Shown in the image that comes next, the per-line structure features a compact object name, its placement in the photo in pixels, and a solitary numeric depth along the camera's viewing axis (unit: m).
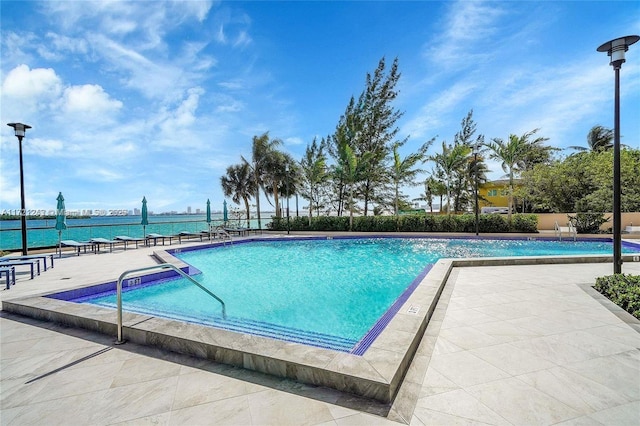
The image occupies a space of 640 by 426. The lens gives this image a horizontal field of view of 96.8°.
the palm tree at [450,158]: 17.12
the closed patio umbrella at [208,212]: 15.01
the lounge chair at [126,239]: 11.14
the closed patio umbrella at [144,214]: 11.61
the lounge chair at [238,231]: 16.12
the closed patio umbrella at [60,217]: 8.79
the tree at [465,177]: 21.02
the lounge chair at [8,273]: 5.46
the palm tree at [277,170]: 19.64
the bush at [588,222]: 13.30
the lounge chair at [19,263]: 5.75
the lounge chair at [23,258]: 6.49
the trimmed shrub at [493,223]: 14.57
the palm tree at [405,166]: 17.80
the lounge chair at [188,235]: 13.64
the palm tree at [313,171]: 19.39
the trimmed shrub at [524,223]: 14.11
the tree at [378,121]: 19.84
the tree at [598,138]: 24.09
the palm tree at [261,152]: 19.72
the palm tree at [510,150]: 15.09
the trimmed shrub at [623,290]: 3.71
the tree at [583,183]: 13.24
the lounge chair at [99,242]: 10.07
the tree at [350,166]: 17.39
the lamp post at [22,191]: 7.76
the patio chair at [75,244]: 9.59
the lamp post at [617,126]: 4.61
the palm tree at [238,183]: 21.15
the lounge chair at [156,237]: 11.94
